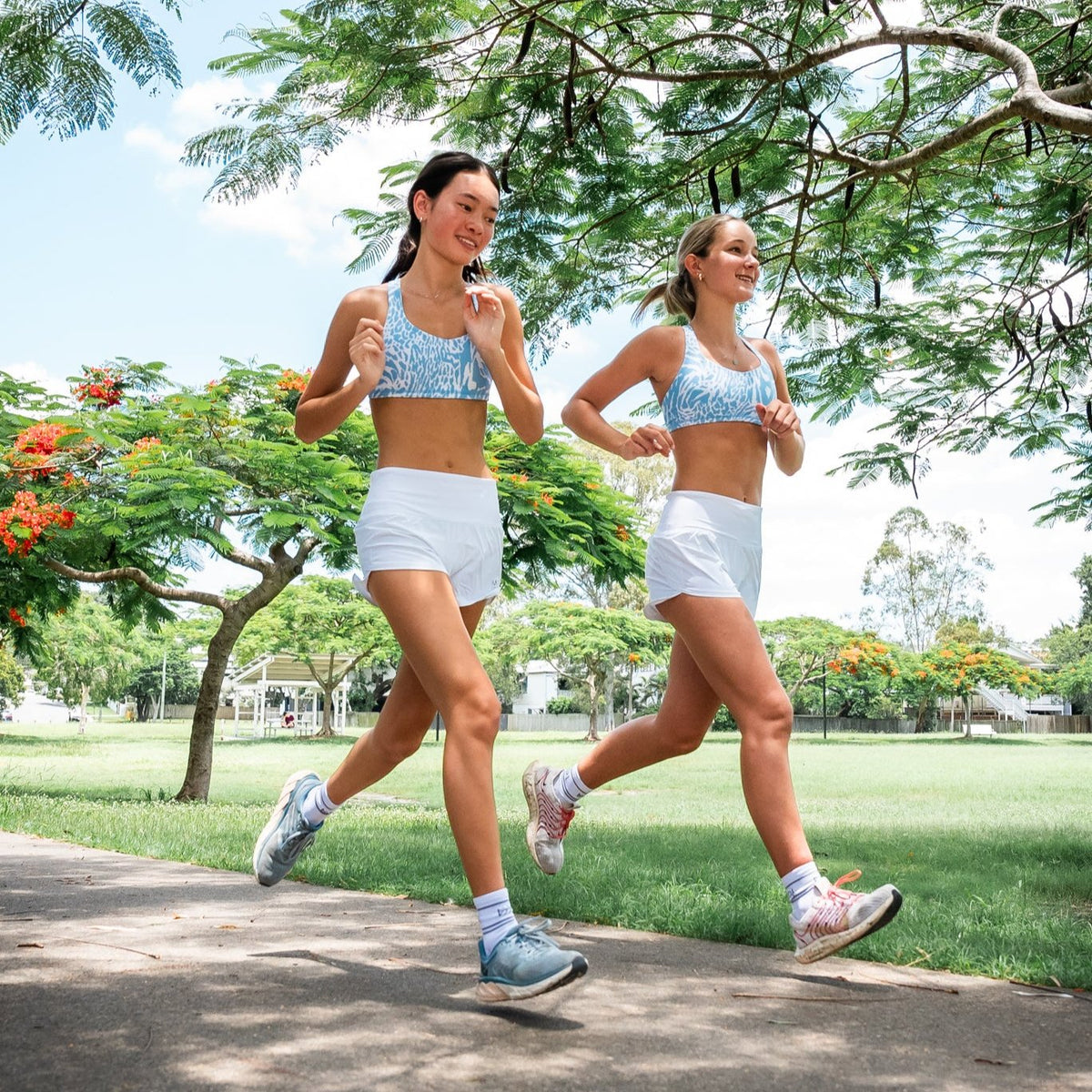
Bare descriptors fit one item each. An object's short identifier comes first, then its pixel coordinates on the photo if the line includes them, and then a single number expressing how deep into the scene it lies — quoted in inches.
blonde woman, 126.0
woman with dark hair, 114.8
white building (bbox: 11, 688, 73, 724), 3960.9
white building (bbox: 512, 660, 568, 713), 3203.7
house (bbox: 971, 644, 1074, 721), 2864.2
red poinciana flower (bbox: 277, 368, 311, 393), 430.0
